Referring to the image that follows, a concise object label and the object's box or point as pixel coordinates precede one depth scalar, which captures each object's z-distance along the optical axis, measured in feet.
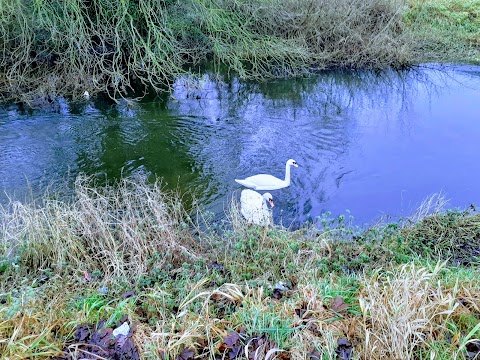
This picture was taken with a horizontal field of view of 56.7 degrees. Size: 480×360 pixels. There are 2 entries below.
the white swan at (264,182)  23.18
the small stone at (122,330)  10.82
